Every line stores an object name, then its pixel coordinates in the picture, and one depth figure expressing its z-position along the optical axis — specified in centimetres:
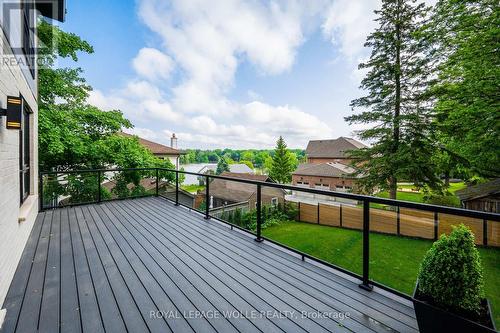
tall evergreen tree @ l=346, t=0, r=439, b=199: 1034
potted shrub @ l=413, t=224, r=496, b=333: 123
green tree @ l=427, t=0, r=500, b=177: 680
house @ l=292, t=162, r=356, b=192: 2342
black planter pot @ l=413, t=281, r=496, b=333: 118
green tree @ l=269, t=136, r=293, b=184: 3072
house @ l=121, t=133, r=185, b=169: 1712
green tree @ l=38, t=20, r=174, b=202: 643
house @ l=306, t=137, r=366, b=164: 3275
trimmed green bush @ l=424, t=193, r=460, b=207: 1099
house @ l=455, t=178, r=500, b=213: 948
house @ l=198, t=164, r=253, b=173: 4515
